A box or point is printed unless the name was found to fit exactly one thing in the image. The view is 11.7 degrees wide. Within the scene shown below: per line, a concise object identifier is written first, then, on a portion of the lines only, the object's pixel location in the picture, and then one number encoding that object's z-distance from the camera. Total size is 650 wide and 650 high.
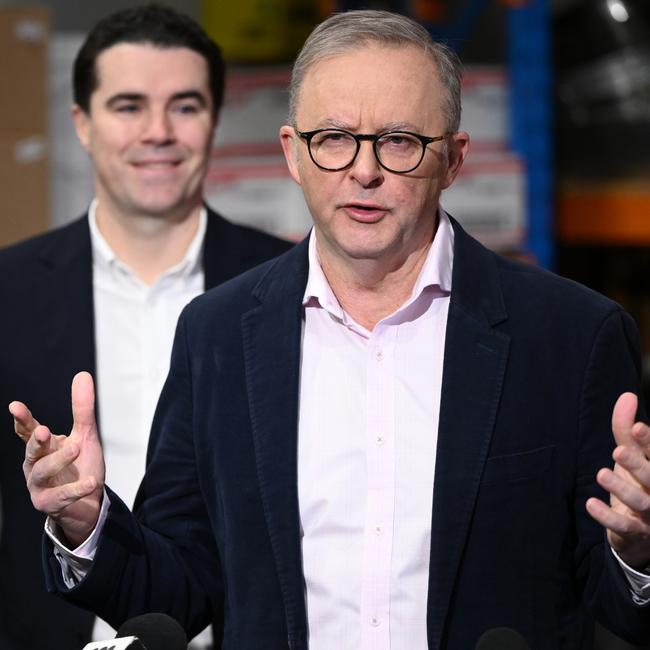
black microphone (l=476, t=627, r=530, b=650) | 2.69
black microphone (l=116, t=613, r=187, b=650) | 2.72
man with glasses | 2.90
